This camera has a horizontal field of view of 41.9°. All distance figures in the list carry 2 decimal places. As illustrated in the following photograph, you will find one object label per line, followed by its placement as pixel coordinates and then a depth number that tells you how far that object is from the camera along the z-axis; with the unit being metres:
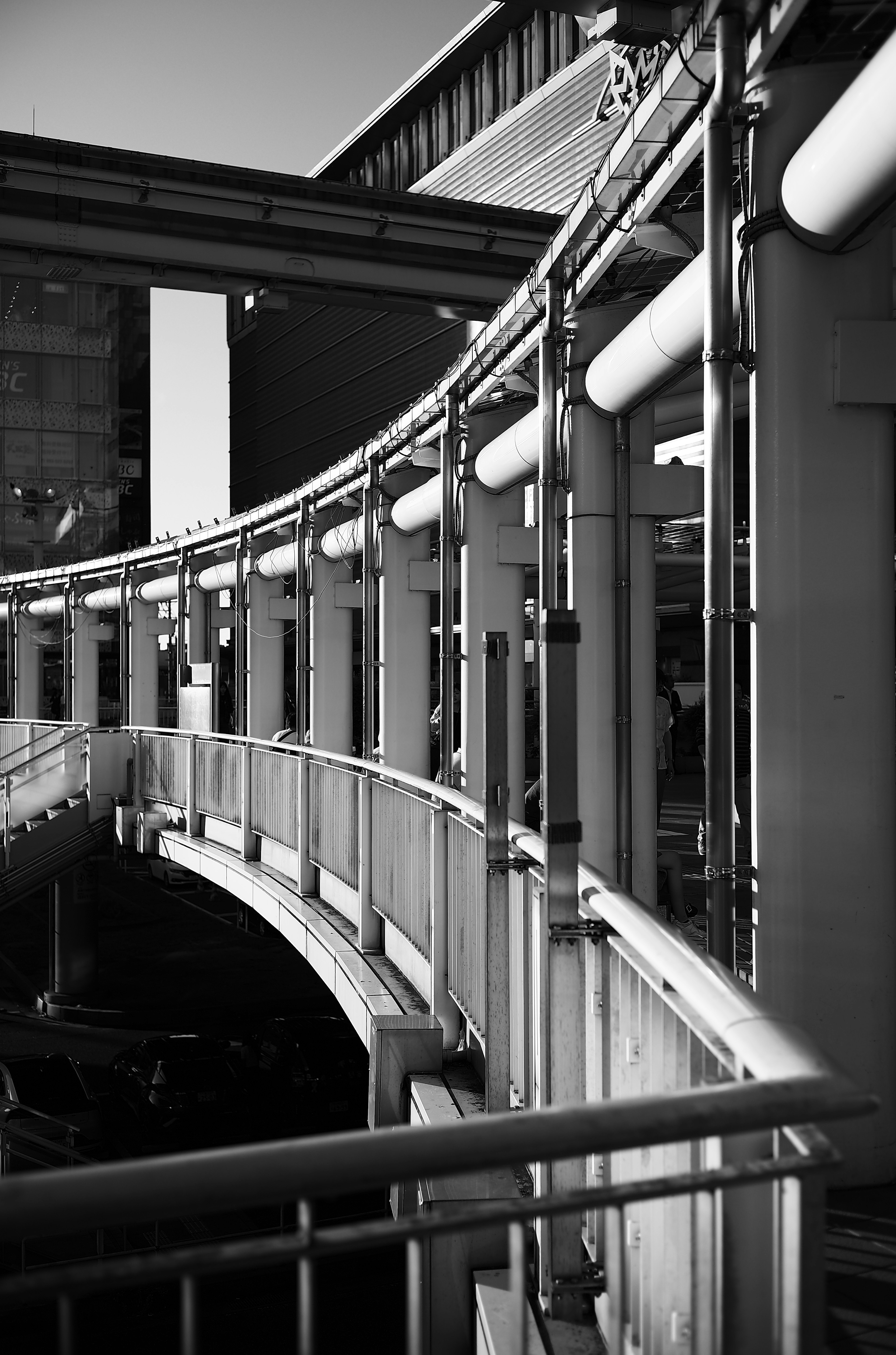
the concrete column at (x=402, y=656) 12.09
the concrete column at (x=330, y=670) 14.84
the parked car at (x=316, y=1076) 15.84
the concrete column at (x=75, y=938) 23.67
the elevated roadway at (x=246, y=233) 11.50
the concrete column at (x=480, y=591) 9.51
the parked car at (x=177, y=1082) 15.09
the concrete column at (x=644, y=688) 7.19
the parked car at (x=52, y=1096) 13.91
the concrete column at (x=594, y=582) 7.00
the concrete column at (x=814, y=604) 4.09
